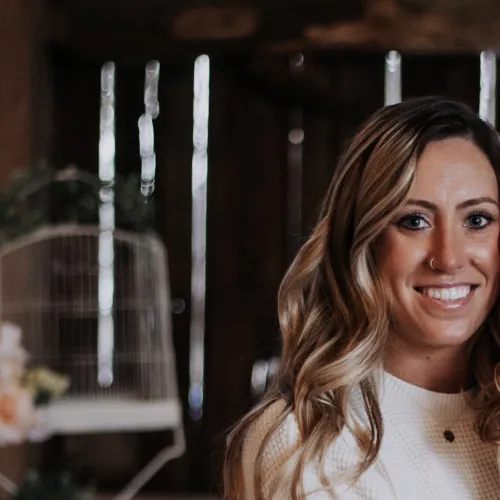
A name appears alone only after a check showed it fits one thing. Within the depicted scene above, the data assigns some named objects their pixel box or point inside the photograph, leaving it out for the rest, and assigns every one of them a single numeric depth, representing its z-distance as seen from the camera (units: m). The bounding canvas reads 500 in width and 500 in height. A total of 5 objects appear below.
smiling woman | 1.39
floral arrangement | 2.79
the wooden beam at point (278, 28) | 4.34
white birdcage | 3.71
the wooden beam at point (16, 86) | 4.25
